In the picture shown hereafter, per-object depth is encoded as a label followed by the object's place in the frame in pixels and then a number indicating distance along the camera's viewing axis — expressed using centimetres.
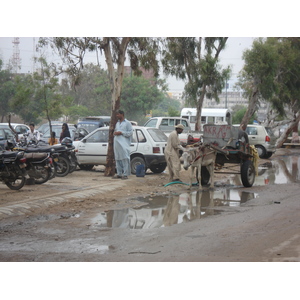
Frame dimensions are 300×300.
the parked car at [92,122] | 2875
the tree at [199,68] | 2864
